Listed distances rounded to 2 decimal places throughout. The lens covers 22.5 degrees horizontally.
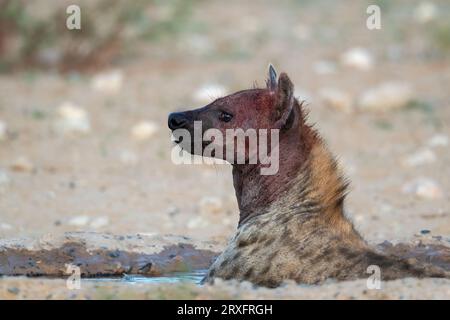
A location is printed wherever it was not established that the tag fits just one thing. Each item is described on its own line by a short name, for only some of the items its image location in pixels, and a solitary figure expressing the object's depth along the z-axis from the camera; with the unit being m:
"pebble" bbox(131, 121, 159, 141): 11.16
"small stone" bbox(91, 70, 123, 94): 13.05
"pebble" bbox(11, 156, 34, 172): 9.81
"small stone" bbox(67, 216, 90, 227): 8.27
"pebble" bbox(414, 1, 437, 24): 16.56
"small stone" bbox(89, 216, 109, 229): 8.23
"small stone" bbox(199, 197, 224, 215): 8.80
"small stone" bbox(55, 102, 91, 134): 11.18
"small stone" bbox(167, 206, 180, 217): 8.70
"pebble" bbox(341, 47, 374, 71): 14.00
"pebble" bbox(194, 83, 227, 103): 12.12
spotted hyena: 5.49
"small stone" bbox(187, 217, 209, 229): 8.35
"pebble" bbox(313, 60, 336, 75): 13.72
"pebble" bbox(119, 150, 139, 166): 10.30
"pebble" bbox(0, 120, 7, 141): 10.76
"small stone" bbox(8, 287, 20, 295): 5.20
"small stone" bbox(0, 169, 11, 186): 9.25
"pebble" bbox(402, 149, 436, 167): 10.16
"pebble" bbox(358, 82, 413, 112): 12.13
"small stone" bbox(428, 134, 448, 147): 10.70
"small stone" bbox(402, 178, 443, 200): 9.01
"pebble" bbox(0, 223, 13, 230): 7.97
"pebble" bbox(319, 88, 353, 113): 12.23
